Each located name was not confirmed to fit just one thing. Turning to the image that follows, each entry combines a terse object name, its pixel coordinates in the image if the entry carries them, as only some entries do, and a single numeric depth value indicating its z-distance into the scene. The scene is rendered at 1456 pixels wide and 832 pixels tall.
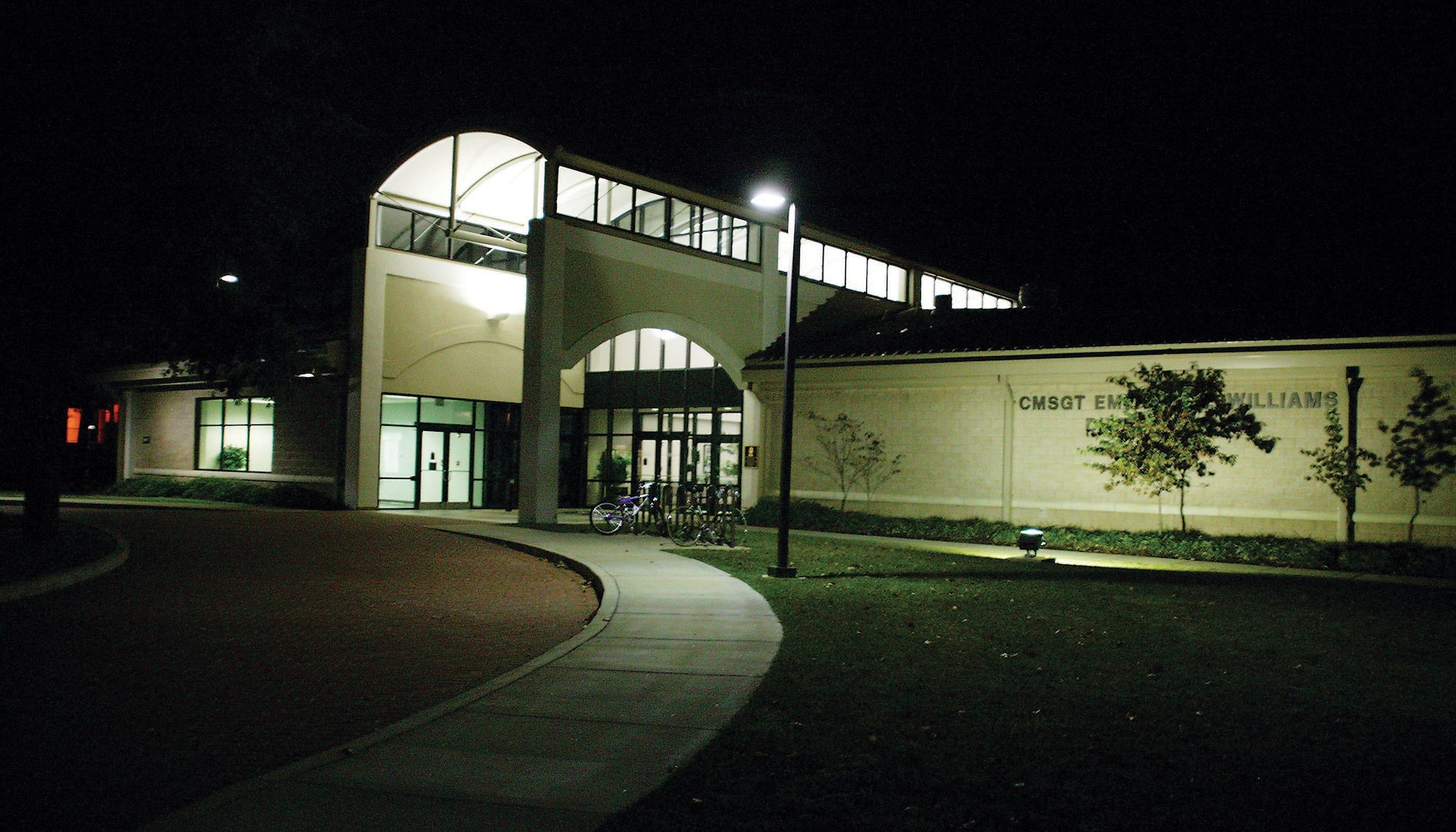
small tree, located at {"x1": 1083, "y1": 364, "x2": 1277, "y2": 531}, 16.94
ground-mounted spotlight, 16.12
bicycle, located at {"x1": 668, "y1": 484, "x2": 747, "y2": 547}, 17.73
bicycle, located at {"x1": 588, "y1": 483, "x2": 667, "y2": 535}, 19.55
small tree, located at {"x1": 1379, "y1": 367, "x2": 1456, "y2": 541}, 15.81
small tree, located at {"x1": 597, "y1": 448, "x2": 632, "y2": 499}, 28.87
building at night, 17.58
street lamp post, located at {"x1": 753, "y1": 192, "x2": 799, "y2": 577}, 12.90
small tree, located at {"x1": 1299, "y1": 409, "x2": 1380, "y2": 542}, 16.20
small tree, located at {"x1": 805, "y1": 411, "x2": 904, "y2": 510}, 21.78
